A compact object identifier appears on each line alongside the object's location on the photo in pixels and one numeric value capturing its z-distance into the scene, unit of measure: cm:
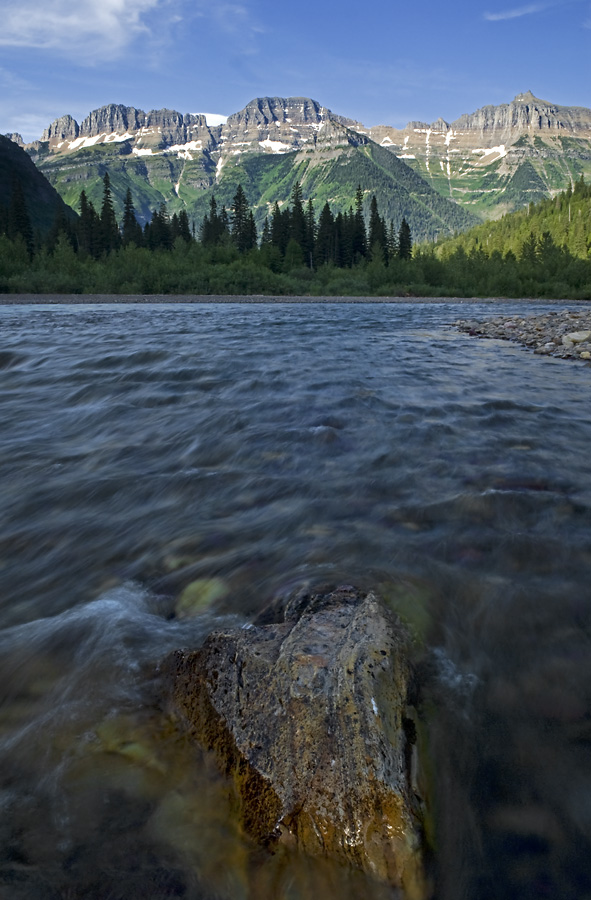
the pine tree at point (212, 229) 8322
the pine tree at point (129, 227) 8631
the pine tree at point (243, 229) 8556
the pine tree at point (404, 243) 8788
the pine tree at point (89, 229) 8244
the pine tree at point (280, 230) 8612
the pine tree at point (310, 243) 8738
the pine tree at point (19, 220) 7706
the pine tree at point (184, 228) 8781
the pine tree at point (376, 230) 8868
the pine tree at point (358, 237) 8938
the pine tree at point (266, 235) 8209
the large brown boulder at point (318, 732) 188
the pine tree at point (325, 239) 8662
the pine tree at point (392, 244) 8831
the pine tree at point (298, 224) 8562
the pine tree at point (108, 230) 8262
